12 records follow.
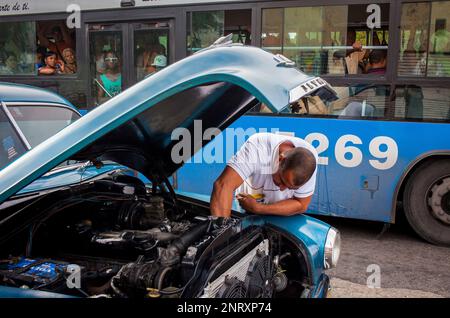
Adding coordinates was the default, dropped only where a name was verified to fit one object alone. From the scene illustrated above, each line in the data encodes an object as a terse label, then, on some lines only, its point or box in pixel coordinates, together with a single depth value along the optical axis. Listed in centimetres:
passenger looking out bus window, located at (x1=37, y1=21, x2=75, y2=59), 651
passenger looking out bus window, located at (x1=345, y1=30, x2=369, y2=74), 521
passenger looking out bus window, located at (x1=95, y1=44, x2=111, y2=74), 631
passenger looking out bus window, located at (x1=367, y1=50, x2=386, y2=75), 517
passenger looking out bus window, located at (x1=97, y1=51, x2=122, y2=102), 630
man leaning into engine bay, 258
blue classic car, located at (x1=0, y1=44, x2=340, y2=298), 179
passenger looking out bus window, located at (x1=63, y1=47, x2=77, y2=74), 650
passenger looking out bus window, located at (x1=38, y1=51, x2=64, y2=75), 656
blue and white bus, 504
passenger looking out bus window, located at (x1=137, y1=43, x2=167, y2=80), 606
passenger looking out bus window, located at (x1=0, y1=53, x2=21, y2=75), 689
